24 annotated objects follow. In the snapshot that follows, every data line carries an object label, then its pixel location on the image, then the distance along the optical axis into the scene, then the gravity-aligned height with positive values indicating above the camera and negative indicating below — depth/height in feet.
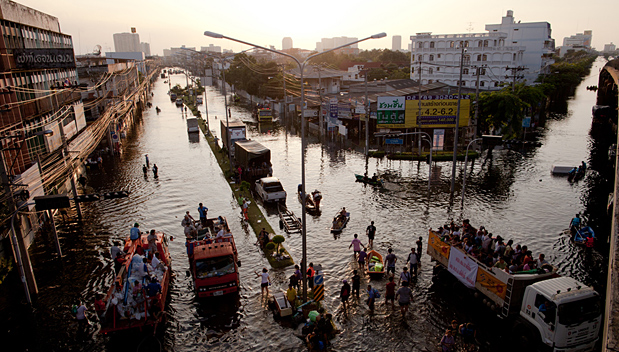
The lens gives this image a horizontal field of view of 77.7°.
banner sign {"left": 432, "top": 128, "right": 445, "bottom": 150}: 148.25 -25.20
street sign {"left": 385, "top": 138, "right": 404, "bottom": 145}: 134.51 -23.33
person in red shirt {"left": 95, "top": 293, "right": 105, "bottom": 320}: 50.62 -29.01
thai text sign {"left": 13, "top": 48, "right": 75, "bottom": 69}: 97.76 +6.45
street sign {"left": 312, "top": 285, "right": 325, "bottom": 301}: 56.08 -30.75
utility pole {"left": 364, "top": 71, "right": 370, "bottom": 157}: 148.77 -26.16
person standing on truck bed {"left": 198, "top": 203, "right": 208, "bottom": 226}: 88.84 -30.20
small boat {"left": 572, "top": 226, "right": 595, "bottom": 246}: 74.33 -31.78
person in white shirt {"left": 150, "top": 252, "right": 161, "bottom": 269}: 59.16 -27.49
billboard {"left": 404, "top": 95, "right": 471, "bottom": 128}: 150.41 -15.35
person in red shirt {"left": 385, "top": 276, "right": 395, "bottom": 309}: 55.42 -30.81
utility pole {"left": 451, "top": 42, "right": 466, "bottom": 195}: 105.40 -27.97
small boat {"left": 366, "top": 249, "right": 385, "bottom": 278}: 64.18 -31.98
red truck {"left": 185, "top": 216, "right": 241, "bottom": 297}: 57.88 -28.50
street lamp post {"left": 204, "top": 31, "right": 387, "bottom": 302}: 45.03 -3.28
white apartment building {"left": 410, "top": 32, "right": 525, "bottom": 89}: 283.79 +10.10
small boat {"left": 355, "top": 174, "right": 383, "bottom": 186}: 114.83 -31.37
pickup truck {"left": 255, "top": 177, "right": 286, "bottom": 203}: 101.04 -29.64
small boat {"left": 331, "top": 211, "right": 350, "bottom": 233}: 83.95 -32.06
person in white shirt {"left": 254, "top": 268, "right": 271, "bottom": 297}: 59.83 -31.07
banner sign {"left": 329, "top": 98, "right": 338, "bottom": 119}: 177.88 -15.38
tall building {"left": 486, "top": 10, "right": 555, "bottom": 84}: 348.18 +25.48
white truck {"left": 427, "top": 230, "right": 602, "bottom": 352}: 41.98 -26.95
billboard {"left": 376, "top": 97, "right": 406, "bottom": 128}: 155.02 -15.64
